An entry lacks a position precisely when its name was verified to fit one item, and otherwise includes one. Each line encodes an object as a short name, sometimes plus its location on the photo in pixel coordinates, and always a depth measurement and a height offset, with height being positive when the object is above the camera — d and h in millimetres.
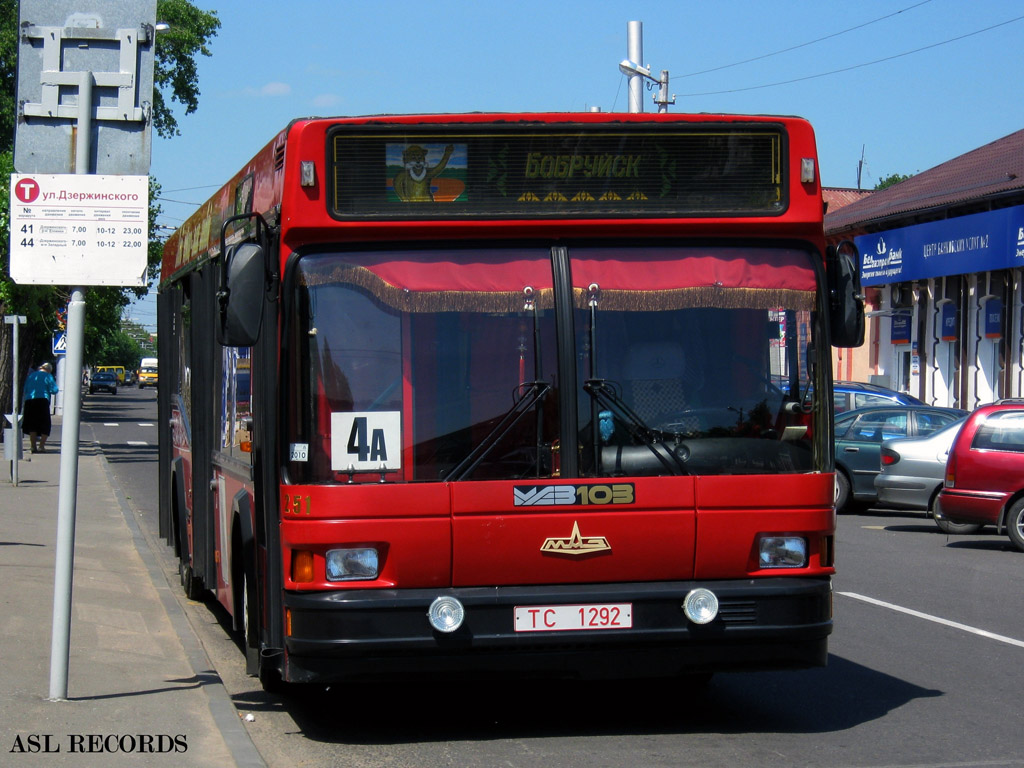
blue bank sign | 33250 +3369
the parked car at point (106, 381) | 110688 -216
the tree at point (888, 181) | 99562 +13793
